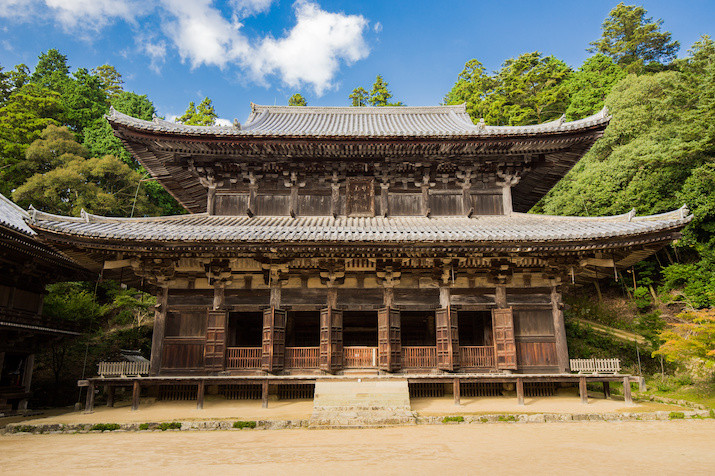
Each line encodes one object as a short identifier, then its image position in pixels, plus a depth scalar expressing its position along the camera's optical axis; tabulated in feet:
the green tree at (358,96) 163.63
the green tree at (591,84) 121.60
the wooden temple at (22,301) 52.16
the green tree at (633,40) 140.15
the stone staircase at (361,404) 35.91
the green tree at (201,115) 143.74
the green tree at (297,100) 159.53
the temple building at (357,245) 44.11
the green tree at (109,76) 168.66
